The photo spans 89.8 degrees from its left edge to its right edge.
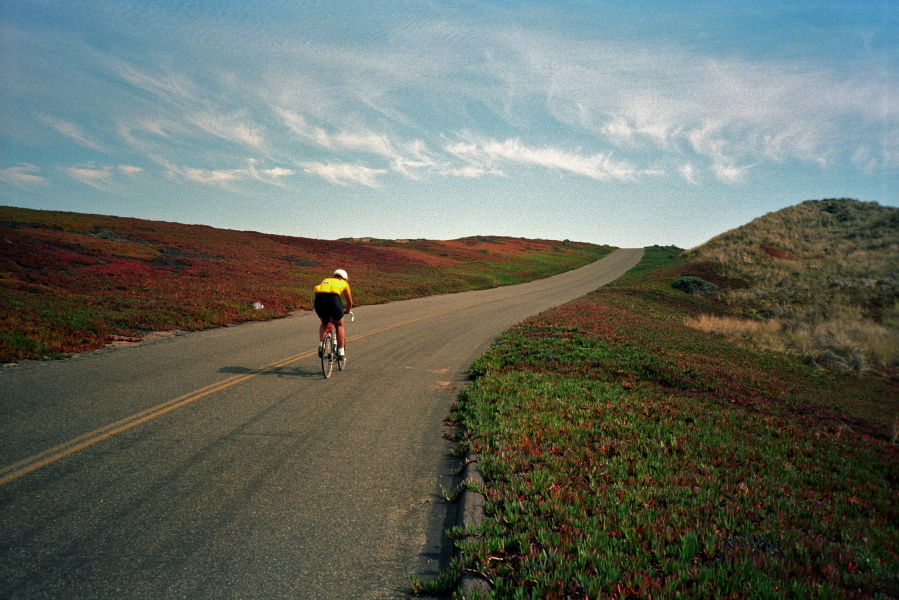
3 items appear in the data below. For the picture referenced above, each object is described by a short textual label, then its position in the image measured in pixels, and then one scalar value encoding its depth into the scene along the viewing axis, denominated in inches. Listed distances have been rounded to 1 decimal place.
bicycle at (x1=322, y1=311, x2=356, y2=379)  408.8
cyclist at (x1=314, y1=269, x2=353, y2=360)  412.5
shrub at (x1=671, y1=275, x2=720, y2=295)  1351.7
